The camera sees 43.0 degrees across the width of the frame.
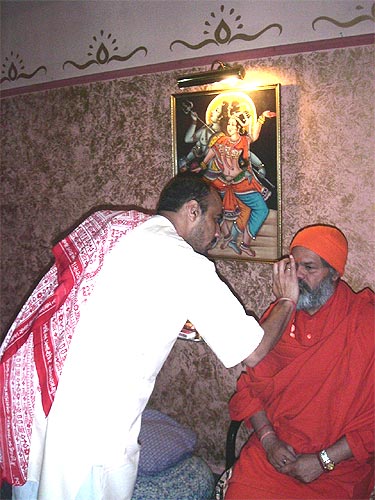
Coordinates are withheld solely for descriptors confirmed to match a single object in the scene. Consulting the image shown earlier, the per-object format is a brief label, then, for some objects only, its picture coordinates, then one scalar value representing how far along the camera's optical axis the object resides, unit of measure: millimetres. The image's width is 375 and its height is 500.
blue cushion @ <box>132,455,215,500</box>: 2098
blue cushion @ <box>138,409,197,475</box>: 2207
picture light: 2307
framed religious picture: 2371
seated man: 1792
